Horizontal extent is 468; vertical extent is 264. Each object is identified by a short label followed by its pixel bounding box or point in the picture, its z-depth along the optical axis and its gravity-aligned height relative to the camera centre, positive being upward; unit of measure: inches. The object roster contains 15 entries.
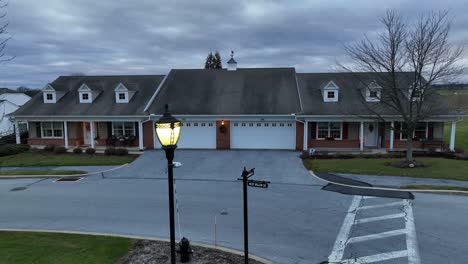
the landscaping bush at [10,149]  943.0 -127.4
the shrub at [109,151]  900.0 -126.2
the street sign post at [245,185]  260.8 -64.5
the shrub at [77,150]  936.9 -128.2
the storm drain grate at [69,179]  666.2 -149.6
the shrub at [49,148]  981.2 -127.0
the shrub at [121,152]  890.7 -127.2
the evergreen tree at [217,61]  1946.4 +243.7
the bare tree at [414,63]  679.1 +82.3
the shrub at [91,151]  929.5 -129.4
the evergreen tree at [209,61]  1953.7 +246.8
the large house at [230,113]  924.6 -28.5
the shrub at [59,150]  951.6 -128.8
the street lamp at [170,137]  236.5 -23.7
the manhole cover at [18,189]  593.7 -150.3
